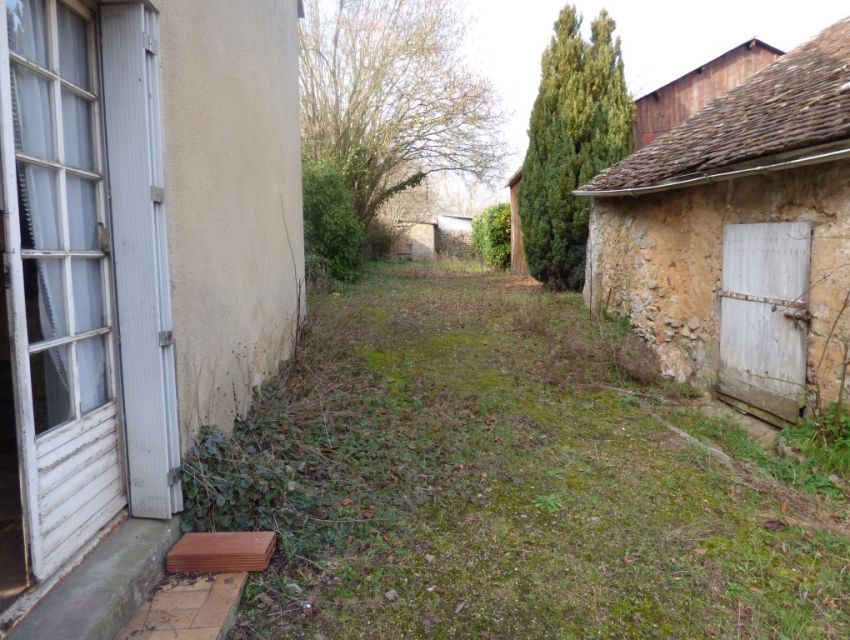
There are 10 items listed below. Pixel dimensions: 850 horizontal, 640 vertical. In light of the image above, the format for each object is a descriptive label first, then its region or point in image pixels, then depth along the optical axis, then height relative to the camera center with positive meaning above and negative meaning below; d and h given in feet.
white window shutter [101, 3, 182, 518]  9.43 +0.27
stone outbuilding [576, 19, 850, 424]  15.65 +0.74
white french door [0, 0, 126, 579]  7.35 -0.10
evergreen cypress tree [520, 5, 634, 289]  41.75 +9.63
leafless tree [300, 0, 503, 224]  54.90 +17.01
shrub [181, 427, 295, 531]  10.41 -4.03
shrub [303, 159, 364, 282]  46.14 +3.90
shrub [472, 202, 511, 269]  66.69 +3.19
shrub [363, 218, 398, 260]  66.47 +3.06
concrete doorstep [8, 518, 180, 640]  7.07 -4.27
